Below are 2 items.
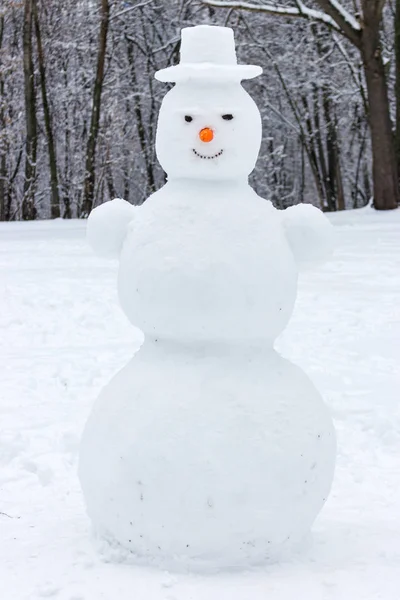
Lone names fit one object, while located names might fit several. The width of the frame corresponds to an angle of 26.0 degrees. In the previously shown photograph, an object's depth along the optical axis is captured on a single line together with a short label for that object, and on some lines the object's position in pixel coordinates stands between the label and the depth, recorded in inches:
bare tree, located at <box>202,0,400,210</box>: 563.2
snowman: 124.6
